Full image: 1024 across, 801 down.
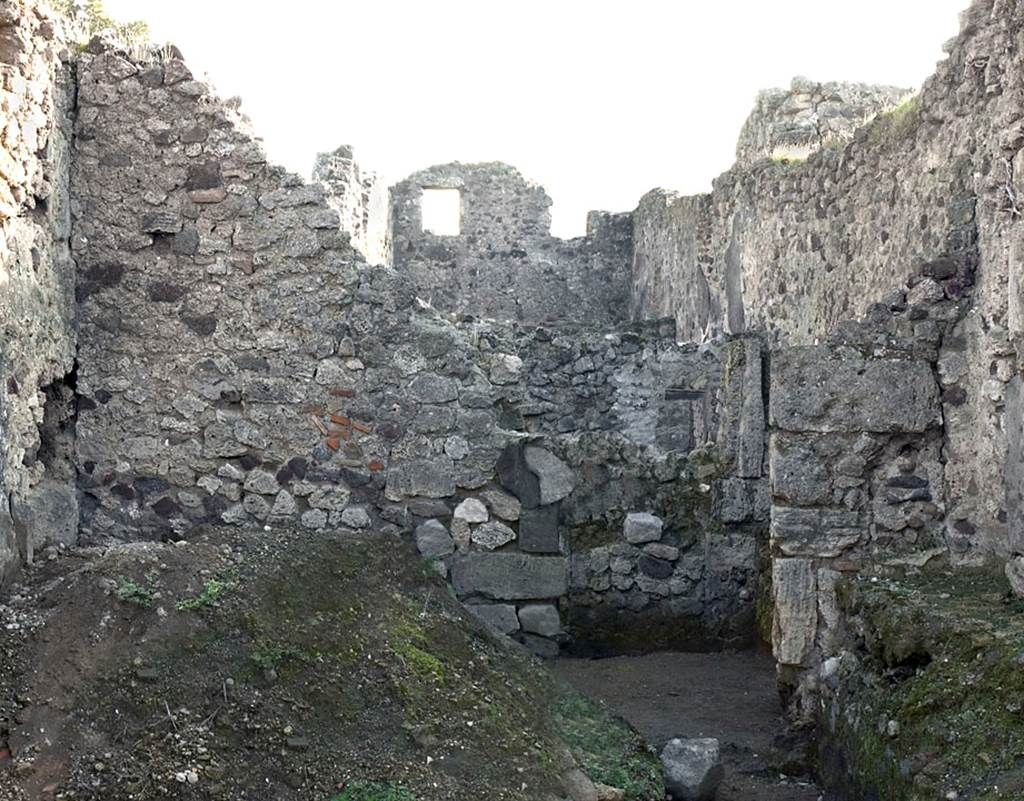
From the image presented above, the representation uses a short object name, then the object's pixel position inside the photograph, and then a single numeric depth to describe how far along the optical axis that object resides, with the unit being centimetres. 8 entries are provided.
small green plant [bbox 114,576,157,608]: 541
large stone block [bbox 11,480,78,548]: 621
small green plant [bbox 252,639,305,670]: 531
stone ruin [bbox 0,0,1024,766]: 609
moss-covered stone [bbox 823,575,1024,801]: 405
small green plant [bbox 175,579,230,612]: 548
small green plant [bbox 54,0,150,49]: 728
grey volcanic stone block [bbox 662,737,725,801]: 544
